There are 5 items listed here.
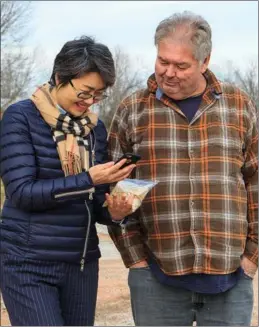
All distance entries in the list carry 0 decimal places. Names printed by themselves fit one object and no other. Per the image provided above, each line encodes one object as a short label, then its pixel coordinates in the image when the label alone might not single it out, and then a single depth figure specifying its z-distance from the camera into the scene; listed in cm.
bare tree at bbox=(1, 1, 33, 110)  2616
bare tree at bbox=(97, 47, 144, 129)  3478
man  243
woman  231
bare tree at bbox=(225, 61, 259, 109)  2828
